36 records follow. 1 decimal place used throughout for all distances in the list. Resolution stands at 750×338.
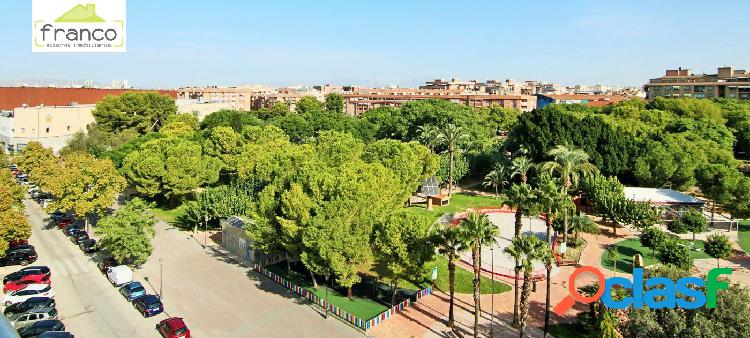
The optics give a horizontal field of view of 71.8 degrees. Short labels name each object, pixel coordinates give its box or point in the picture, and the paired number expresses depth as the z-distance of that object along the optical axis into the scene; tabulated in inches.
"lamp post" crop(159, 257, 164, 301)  1452.5
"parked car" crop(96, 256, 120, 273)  1635.8
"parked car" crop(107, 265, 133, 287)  1526.8
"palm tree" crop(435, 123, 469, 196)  2691.9
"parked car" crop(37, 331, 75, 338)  1139.1
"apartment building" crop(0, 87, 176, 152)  3617.1
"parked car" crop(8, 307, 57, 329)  1243.2
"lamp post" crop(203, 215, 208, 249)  1957.4
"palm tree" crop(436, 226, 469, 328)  1130.7
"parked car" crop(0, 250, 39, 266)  1688.0
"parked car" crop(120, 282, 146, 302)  1427.2
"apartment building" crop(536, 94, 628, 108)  6646.2
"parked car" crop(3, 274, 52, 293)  1476.4
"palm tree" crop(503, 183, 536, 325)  1224.2
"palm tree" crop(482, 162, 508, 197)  2780.5
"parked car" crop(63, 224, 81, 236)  1990.3
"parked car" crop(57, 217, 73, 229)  2108.8
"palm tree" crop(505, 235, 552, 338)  1099.9
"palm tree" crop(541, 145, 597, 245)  1752.8
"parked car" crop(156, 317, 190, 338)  1195.9
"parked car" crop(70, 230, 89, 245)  1891.0
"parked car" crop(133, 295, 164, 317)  1331.2
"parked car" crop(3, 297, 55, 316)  1318.9
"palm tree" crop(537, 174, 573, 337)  1198.9
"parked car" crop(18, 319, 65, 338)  1178.1
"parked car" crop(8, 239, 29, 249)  1772.5
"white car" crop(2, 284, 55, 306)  1398.9
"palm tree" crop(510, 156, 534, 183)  2623.8
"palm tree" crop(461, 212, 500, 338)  1120.2
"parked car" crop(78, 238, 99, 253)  1808.6
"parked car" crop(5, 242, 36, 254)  1736.0
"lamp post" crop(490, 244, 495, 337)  1238.9
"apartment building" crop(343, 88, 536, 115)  5787.4
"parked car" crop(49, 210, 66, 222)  2186.1
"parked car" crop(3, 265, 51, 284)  1519.4
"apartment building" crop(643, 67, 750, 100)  5241.1
